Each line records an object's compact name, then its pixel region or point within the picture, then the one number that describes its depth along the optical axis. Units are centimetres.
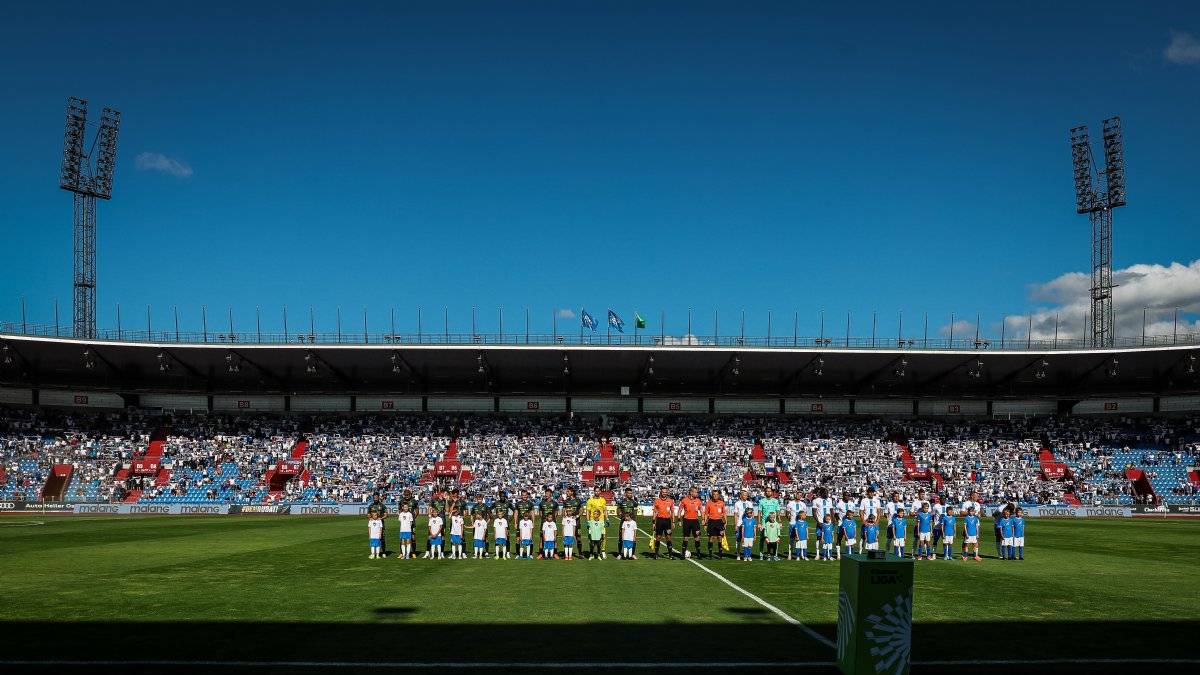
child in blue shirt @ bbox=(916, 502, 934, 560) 2230
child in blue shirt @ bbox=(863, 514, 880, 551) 1907
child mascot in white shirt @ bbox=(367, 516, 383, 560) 2167
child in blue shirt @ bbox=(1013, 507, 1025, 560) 2248
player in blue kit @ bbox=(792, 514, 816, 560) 2200
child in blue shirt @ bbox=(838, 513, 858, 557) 2167
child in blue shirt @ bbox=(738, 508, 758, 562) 2139
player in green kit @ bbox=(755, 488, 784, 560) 2225
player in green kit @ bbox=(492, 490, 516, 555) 2170
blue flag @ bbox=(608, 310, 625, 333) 5834
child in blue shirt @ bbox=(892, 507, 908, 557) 2233
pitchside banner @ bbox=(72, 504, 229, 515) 4625
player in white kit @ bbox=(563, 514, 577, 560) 2188
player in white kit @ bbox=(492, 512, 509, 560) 2158
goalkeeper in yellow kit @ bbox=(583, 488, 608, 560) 2181
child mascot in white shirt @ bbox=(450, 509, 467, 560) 2172
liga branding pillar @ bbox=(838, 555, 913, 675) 852
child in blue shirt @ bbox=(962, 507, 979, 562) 2289
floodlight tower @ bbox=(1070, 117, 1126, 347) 6156
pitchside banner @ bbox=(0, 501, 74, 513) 4620
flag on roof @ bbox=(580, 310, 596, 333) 5841
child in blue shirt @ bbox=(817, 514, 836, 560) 2195
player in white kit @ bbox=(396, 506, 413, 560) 2173
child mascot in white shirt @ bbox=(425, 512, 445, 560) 2139
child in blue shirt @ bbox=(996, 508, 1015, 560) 2261
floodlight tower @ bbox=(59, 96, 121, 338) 5934
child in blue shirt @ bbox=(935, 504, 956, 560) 2234
